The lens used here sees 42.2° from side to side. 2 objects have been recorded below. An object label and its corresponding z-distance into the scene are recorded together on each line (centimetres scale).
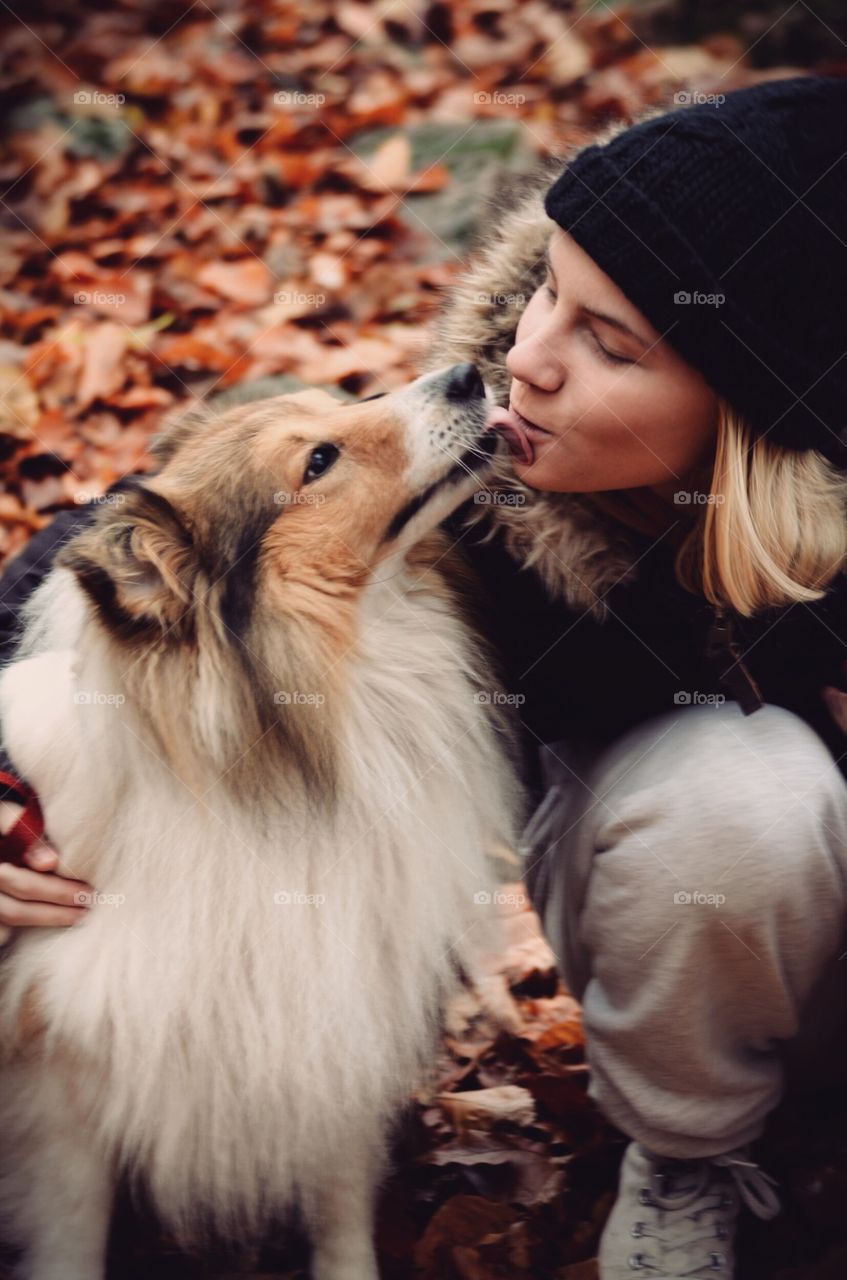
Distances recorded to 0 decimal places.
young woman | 154
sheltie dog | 164
